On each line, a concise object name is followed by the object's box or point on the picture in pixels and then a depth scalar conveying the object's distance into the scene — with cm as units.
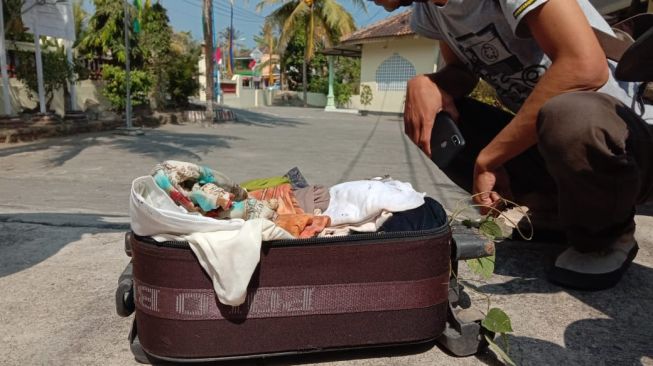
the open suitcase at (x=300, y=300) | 118
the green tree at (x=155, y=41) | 1299
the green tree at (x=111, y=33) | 1225
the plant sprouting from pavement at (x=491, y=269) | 120
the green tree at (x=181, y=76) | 1423
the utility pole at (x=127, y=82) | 1054
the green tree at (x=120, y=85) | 1205
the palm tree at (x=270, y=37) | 2774
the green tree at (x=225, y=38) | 5771
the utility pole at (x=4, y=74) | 898
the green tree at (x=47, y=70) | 1029
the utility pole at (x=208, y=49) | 1290
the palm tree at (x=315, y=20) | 2522
